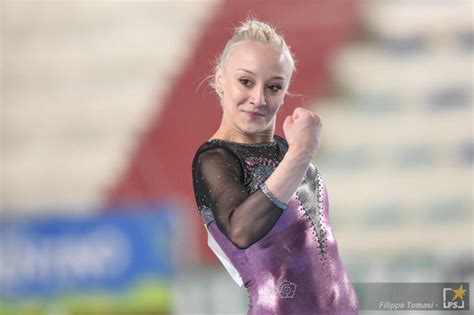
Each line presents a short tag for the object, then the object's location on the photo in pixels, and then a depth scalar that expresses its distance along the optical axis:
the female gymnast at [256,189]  8.94
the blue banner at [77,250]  28.25
